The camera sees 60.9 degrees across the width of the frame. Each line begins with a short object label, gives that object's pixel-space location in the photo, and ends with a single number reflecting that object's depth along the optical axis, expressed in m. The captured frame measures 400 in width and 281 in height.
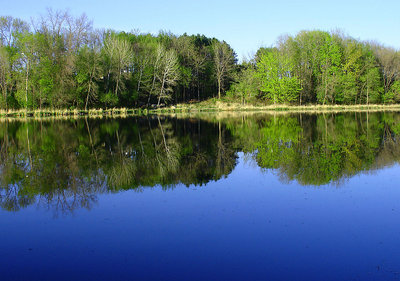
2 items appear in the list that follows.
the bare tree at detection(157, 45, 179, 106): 57.53
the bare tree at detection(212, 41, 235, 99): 72.06
